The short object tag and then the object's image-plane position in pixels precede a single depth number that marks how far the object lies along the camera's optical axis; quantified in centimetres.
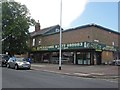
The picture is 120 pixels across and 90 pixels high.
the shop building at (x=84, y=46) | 1453
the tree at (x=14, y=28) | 1852
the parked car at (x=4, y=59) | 1388
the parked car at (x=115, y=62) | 1501
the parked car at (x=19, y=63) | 1104
